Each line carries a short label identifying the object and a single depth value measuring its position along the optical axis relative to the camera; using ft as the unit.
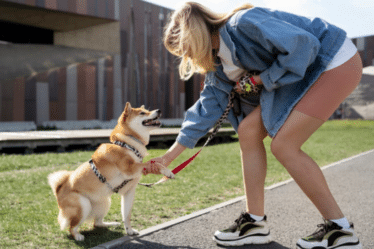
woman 7.16
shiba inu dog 8.70
